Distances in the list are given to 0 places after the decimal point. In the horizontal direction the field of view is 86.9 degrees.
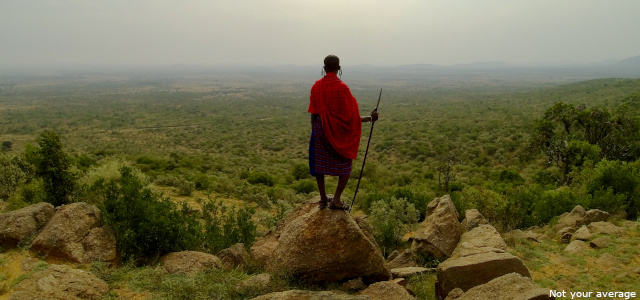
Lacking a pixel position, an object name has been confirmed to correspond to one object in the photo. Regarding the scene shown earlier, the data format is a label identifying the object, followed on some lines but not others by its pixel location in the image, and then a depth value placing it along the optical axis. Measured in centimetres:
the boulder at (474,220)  823
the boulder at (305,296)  412
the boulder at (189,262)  535
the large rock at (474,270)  501
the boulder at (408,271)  604
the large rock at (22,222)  560
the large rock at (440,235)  719
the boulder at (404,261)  708
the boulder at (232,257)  598
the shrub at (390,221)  846
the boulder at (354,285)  529
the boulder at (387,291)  470
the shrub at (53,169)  682
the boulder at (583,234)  759
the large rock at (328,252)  535
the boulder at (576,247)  708
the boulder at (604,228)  765
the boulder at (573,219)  886
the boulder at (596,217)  884
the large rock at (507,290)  389
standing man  516
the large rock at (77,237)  542
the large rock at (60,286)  405
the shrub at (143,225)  589
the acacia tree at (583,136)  1638
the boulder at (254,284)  466
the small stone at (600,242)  705
